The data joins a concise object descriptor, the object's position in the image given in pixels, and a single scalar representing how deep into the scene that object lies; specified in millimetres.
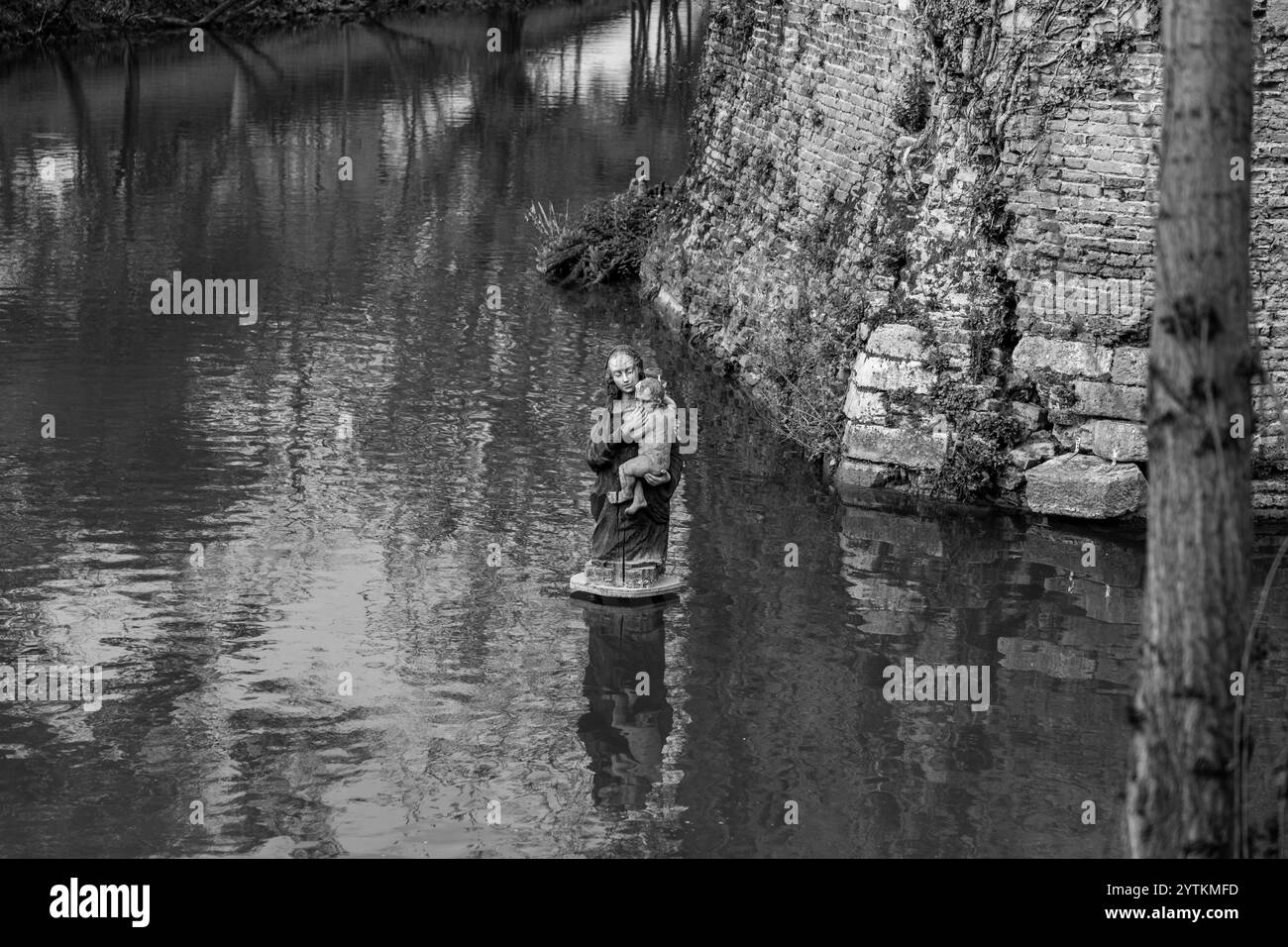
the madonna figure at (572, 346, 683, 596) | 13055
